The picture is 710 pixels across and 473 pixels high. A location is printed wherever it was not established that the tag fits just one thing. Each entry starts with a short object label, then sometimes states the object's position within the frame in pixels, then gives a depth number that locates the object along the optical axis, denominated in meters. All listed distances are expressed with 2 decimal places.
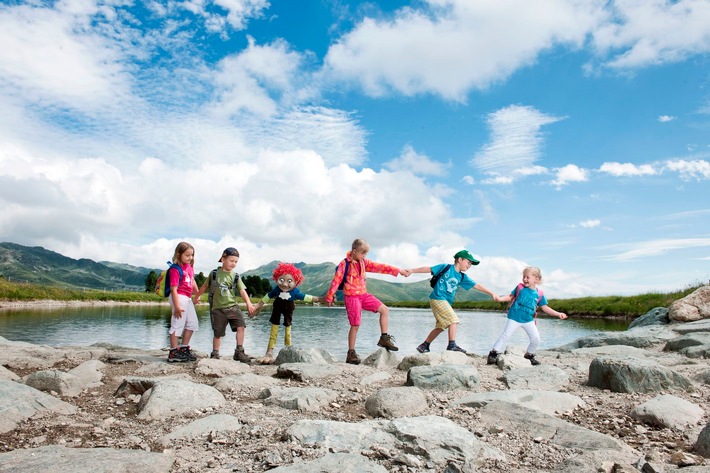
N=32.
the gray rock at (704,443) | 4.86
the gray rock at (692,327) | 15.05
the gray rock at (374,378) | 7.68
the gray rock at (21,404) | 5.52
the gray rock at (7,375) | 8.09
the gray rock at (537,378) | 7.81
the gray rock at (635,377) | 7.50
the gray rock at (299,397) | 6.06
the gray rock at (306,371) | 7.89
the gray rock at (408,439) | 4.39
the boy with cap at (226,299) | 10.17
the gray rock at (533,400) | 6.30
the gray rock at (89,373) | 7.72
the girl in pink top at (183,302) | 9.68
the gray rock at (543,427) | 4.93
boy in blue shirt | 10.48
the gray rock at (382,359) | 9.54
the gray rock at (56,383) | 7.17
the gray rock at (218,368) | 8.56
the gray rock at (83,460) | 3.95
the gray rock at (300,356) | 9.21
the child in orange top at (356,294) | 9.80
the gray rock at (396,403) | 5.91
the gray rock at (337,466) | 3.91
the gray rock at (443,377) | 7.30
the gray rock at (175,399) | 5.85
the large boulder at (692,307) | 18.41
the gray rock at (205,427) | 4.96
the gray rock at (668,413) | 5.89
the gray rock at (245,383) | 7.12
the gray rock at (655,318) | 19.60
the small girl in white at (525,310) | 10.20
